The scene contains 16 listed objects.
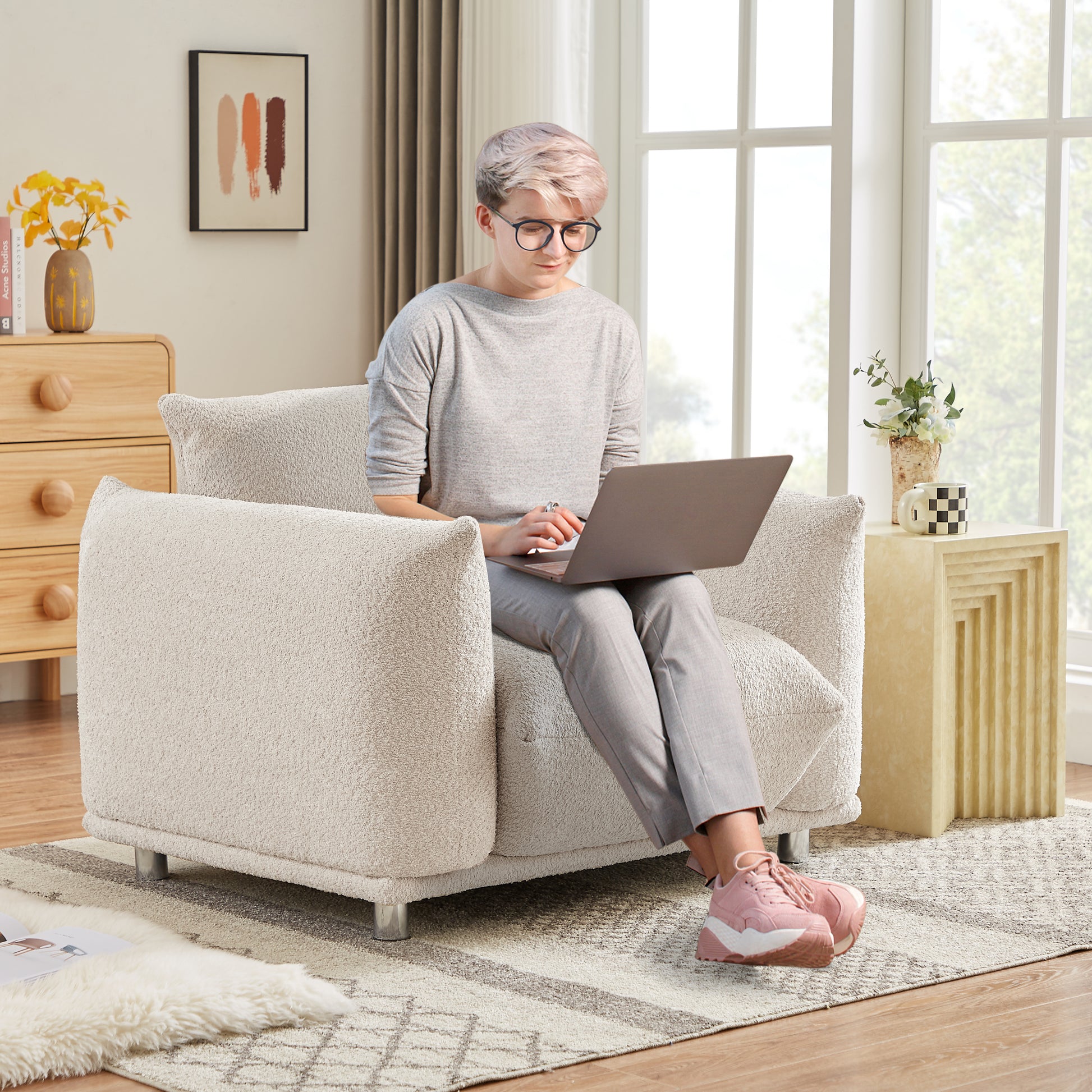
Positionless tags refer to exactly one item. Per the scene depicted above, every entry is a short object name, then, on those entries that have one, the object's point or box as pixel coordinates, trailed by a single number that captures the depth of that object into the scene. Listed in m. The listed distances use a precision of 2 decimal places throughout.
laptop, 3.80
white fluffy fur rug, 3.26
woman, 3.81
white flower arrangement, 5.34
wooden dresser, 6.49
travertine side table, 5.08
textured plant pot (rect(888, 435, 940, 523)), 5.35
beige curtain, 7.42
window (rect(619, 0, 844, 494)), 6.88
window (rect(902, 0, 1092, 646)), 6.20
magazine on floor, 3.60
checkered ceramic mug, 5.16
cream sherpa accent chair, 3.85
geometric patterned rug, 3.31
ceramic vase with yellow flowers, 6.67
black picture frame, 7.35
